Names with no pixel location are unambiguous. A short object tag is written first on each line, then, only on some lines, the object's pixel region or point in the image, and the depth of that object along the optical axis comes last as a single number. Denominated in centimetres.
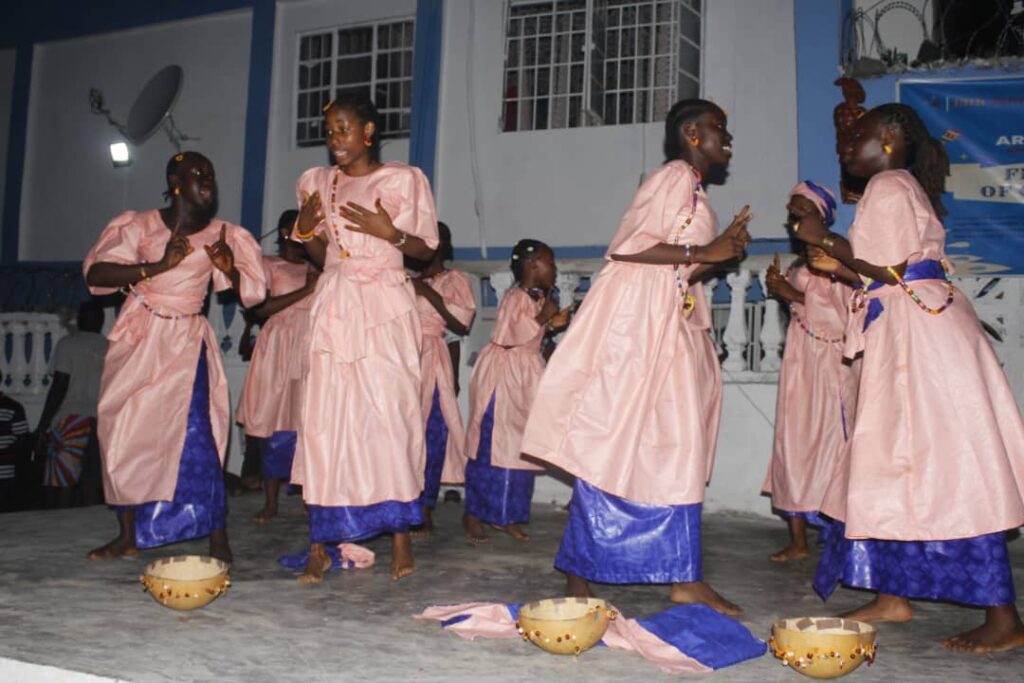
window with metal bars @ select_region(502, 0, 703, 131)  984
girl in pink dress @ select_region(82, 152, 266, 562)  469
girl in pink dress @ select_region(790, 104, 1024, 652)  347
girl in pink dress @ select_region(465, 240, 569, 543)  592
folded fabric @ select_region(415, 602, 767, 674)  316
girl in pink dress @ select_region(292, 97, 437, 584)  443
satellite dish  1192
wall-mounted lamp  1112
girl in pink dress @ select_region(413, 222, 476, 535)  600
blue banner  729
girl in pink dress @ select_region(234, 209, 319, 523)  645
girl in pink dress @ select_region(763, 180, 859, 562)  534
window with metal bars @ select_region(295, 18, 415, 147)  1120
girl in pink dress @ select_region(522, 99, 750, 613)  381
